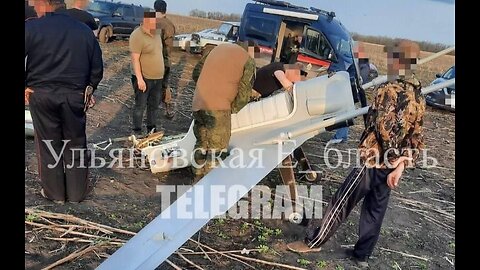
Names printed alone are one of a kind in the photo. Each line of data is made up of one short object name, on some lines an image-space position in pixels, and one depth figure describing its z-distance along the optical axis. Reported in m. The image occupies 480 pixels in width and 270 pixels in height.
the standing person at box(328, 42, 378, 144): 7.13
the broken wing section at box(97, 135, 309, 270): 3.24
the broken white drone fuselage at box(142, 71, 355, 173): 4.16
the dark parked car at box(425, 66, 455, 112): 10.68
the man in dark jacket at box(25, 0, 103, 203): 4.02
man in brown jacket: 4.11
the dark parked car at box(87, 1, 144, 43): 15.16
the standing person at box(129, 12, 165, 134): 5.82
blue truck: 9.59
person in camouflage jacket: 3.41
